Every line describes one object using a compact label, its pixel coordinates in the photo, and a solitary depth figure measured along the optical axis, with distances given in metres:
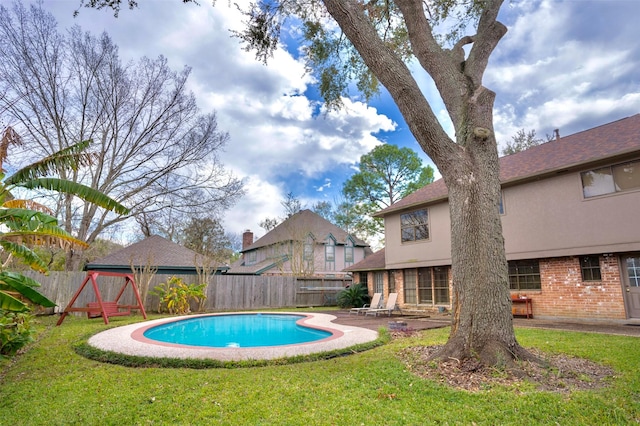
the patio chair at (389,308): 15.21
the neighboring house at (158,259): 21.61
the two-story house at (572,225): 10.34
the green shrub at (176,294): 16.52
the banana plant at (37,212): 6.96
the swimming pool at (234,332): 10.62
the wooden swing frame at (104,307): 12.10
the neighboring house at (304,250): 26.17
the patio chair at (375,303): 16.02
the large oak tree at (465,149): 5.37
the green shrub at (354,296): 19.36
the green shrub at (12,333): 6.70
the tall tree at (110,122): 15.46
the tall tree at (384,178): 29.92
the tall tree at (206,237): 32.09
